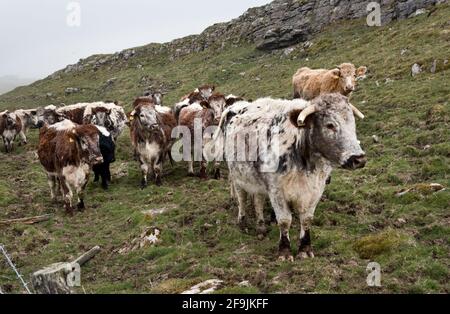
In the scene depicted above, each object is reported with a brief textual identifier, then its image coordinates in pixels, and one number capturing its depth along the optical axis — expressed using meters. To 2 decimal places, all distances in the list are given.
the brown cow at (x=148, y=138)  16.54
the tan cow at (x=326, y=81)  20.11
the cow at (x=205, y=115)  17.56
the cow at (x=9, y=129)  25.97
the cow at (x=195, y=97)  22.09
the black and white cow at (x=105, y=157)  17.59
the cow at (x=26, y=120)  27.63
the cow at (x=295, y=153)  7.85
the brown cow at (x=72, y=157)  14.25
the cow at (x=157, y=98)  31.70
